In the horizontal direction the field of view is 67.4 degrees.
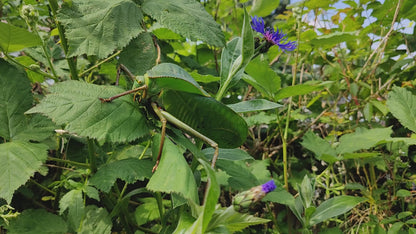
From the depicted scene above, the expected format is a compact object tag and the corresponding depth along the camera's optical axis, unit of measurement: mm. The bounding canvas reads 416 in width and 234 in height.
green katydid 474
